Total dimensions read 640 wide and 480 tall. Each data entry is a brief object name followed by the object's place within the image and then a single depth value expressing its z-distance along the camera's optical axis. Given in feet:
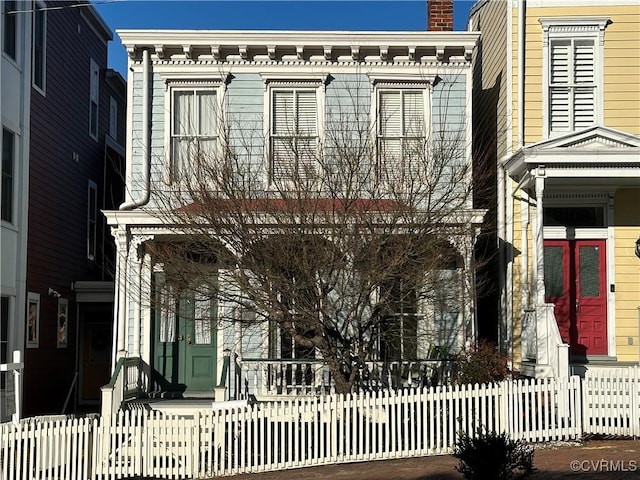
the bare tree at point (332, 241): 36.47
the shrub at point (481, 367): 41.35
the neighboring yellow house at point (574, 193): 47.75
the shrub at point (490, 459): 24.08
